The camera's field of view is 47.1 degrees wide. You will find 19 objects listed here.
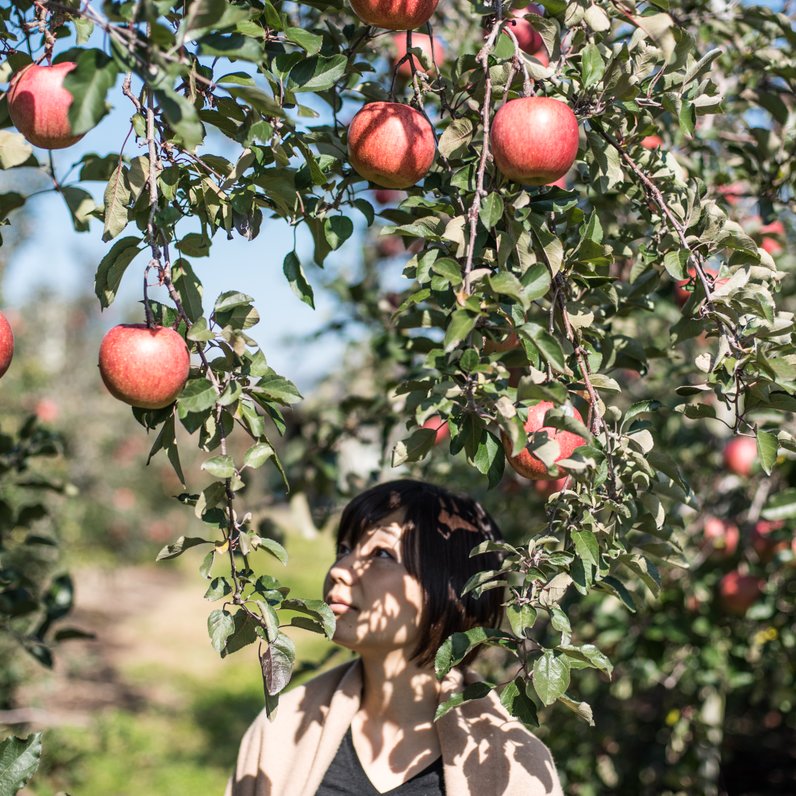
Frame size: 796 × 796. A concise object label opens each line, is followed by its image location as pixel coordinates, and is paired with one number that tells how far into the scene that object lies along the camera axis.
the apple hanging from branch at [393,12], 1.10
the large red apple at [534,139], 1.01
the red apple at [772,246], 2.28
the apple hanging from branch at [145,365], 0.99
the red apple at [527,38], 1.63
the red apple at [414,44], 1.66
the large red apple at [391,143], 1.12
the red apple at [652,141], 1.92
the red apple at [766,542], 2.36
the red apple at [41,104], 1.03
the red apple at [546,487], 1.80
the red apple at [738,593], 2.36
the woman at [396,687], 1.35
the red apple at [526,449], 1.07
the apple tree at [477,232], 0.94
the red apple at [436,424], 2.17
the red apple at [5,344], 1.06
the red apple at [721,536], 2.55
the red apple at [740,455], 2.60
